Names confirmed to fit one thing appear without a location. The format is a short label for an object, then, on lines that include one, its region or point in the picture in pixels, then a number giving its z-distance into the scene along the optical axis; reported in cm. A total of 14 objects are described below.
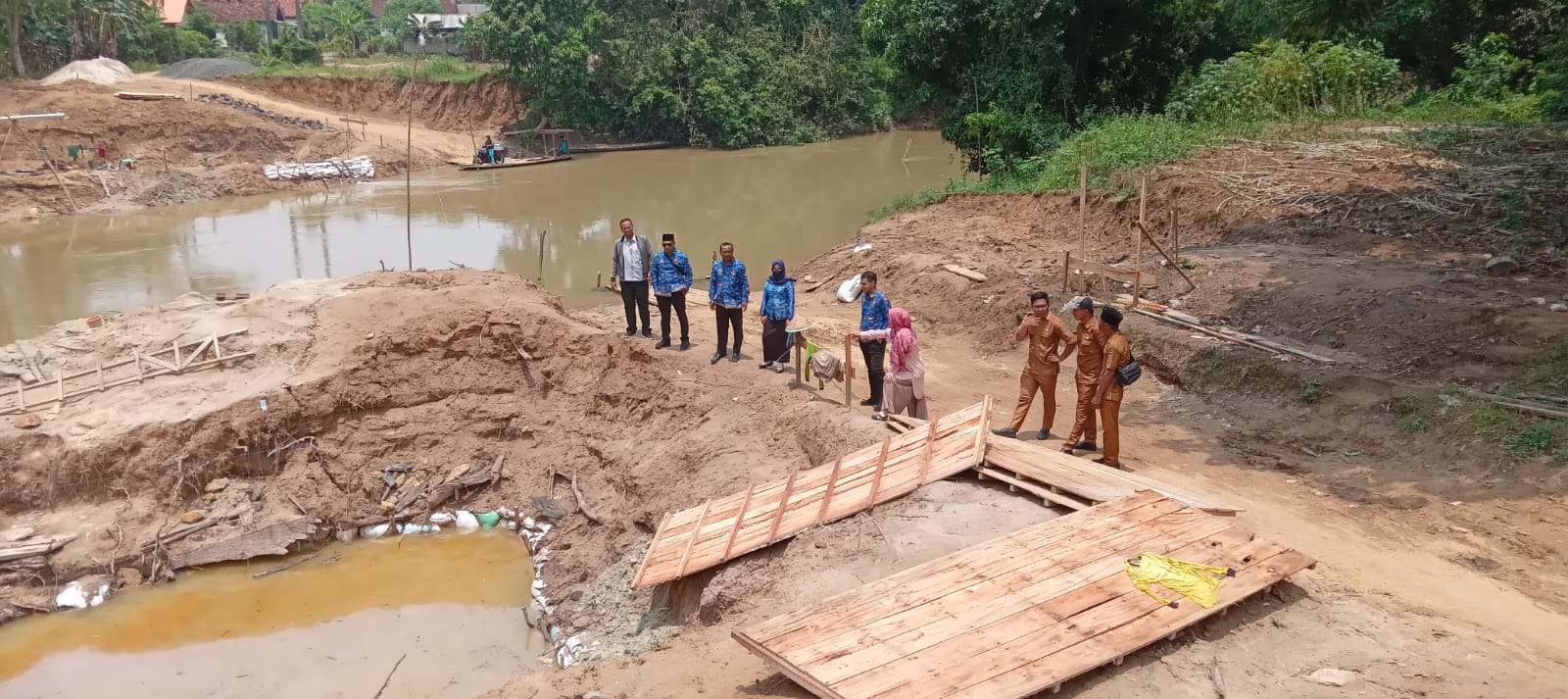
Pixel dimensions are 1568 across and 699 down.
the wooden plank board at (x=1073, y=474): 643
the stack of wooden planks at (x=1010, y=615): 464
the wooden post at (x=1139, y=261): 1099
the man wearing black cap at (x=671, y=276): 1046
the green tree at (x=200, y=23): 4331
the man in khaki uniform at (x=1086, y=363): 746
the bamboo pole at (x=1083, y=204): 1286
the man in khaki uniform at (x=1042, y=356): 762
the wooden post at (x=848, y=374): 824
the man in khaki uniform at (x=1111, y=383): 724
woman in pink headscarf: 789
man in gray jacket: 1082
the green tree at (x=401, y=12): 4707
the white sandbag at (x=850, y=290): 1434
